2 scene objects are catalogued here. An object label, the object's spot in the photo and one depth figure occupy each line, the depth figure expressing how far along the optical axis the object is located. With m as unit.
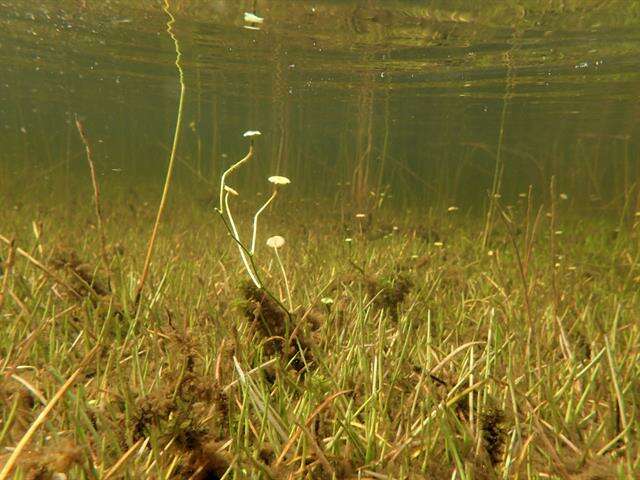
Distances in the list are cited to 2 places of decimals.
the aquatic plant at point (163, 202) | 3.26
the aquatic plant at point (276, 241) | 3.06
